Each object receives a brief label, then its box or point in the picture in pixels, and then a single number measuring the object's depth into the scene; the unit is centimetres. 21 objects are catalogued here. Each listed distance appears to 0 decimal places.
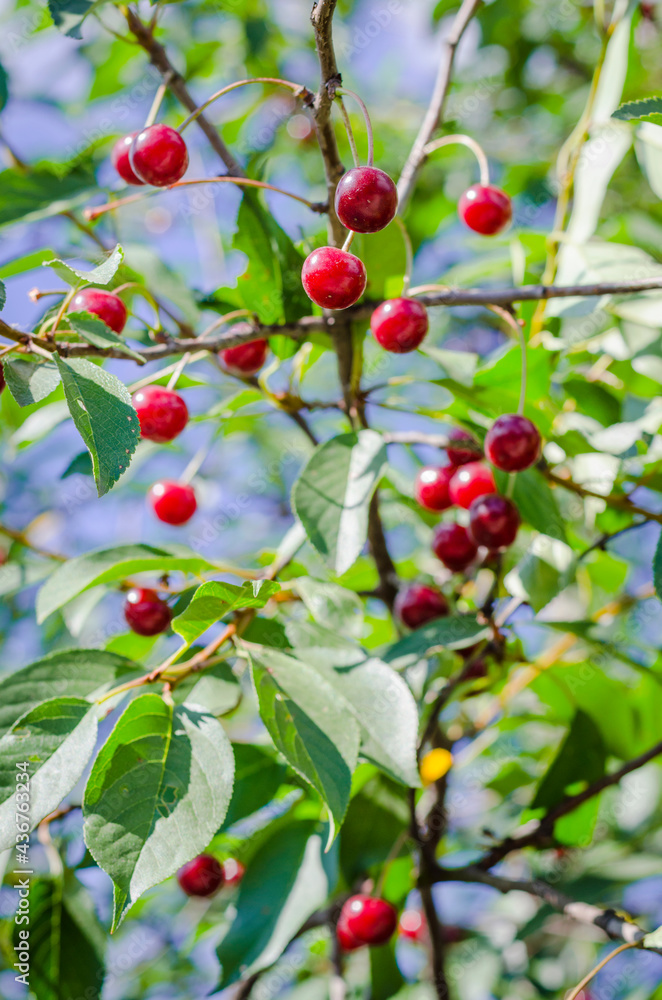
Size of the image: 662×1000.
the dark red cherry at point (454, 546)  76
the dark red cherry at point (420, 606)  75
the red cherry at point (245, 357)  74
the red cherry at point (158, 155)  68
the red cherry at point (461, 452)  76
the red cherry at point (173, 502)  76
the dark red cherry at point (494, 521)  71
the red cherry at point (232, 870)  85
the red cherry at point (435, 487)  77
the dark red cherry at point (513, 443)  68
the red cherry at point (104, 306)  68
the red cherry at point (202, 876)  78
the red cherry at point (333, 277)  63
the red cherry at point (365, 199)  62
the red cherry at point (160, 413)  69
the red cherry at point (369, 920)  74
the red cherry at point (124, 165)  71
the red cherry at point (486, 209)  73
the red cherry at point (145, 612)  73
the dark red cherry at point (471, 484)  74
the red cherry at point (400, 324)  67
